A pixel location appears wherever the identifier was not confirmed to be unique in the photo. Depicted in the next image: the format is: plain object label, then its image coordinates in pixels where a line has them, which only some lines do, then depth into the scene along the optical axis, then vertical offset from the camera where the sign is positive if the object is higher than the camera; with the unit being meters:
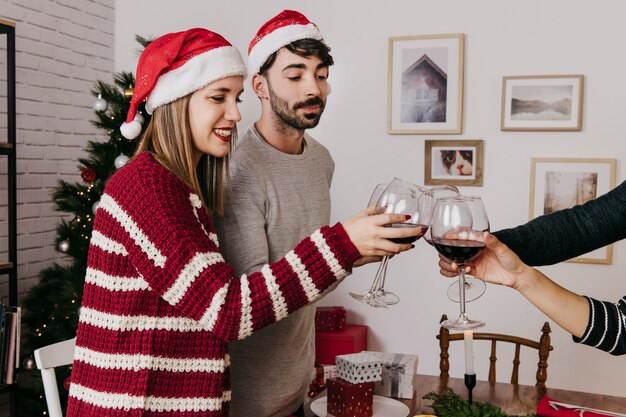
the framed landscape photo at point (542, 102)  3.12 +0.41
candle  1.69 -0.42
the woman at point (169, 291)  1.21 -0.20
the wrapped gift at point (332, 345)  3.17 -0.77
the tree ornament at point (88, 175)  2.99 +0.02
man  1.62 -0.03
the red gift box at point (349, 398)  1.59 -0.52
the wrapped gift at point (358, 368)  1.62 -0.45
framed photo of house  3.26 +0.51
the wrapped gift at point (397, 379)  1.76 -0.51
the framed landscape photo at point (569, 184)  3.09 +0.03
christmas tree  3.02 -0.16
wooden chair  2.18 -0.54
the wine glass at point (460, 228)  1.21 -0.07
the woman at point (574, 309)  1.40 -0.25
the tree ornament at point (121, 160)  2.94 +0.09
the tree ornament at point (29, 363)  2.96 -0.83
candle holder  1.71 -0.50
